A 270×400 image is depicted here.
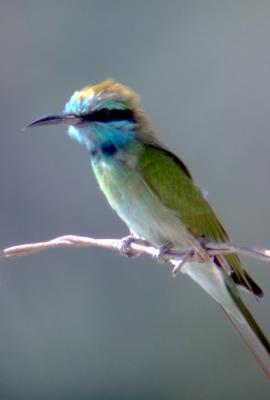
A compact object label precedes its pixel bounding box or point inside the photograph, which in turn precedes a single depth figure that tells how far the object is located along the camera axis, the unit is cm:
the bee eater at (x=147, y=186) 512
